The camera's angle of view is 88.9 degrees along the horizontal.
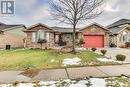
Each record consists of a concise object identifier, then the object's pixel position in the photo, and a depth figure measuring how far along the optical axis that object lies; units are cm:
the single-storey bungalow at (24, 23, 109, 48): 1118
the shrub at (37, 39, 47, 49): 1088
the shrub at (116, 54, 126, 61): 494
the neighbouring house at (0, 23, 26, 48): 1196
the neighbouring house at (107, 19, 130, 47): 1218
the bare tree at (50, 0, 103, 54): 755
